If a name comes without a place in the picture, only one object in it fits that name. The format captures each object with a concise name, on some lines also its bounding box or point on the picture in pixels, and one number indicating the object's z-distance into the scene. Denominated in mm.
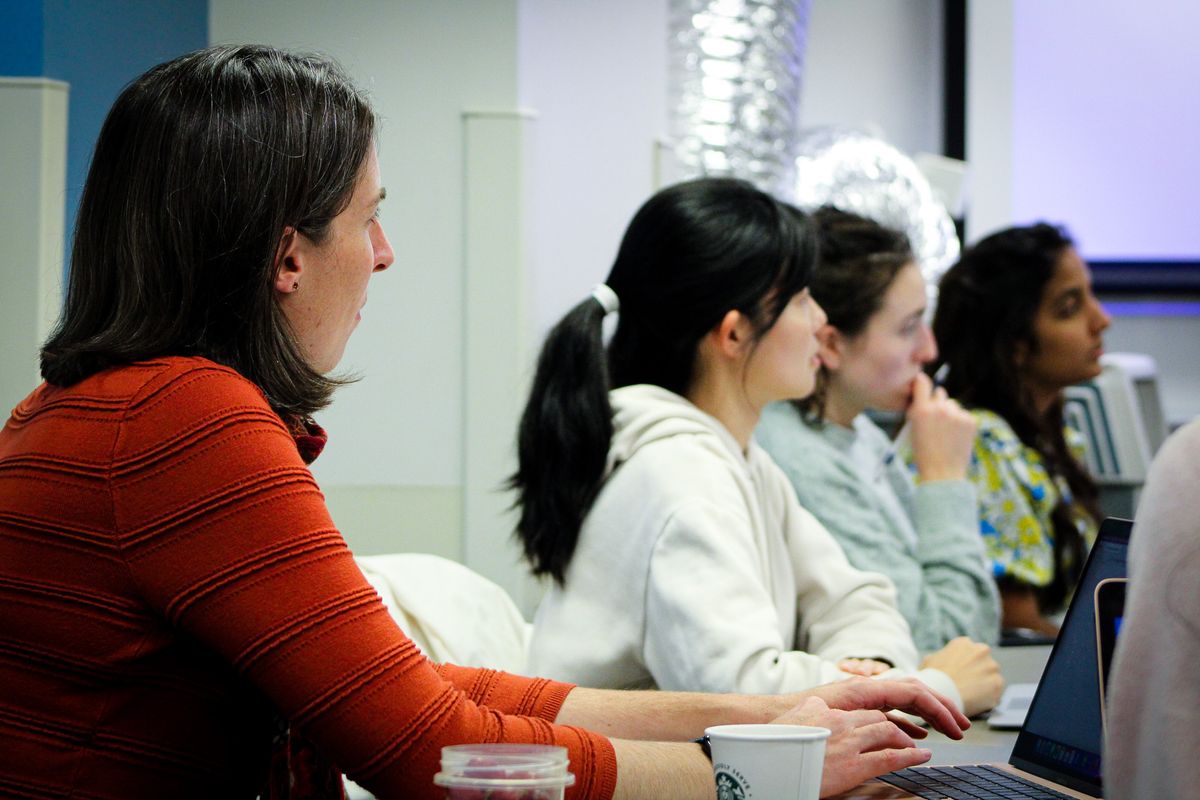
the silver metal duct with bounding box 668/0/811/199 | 5115
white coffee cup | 2223
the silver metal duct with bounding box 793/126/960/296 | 5776
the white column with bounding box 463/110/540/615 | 4419
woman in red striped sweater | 2297
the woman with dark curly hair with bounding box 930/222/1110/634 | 4784
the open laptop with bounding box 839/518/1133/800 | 2438
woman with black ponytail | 2976
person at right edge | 1935
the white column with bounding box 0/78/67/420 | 3341
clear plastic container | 2070
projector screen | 7705
